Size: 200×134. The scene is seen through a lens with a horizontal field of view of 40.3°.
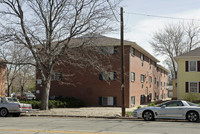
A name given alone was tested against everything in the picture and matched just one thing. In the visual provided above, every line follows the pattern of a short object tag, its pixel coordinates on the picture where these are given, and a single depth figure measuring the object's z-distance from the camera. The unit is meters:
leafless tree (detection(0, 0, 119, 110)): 19.98
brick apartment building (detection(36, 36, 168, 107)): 28.33
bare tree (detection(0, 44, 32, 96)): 20.03
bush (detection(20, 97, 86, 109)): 24.52
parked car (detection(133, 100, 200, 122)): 15.20
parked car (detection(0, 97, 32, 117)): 18.38
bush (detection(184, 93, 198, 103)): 27.75
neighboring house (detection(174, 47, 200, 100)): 29.03
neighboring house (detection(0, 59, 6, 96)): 45.04
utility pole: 18.33
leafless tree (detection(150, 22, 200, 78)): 48.91
